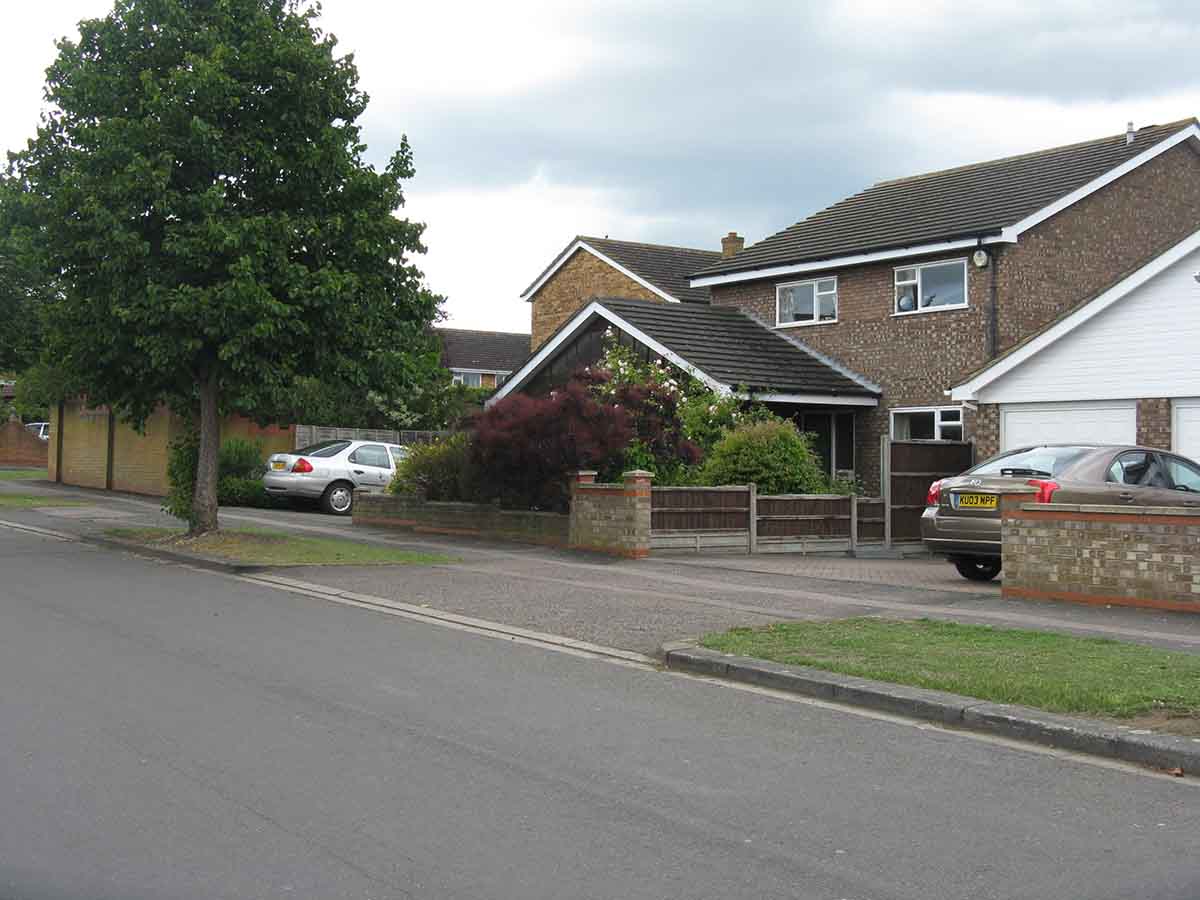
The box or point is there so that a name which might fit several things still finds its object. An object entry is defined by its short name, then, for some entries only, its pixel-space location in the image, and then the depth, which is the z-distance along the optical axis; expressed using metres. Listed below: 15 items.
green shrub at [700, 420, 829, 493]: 19.44
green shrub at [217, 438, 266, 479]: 28.39
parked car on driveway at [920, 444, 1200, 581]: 13.94
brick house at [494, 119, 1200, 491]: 23.59
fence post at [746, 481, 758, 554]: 18.77
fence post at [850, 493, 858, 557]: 20.11
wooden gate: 20.67
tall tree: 16.12
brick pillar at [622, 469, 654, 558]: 17.42
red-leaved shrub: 18.38
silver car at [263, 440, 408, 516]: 26.61
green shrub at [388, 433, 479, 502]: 21.86
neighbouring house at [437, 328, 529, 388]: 72.38
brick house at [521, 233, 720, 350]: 35.84
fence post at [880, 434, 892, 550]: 20.31
